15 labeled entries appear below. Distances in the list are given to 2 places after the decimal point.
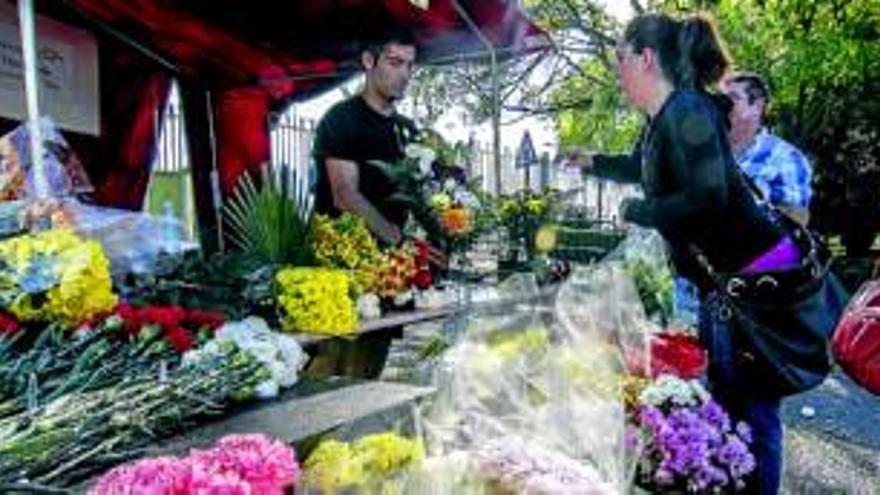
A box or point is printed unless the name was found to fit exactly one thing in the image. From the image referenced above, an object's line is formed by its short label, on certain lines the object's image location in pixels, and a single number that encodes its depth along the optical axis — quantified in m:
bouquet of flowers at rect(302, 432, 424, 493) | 1.28
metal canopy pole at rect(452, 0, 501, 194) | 4.45
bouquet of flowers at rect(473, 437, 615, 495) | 1.25
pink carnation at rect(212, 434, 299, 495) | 1.15
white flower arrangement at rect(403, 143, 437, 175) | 3.61
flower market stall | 1.35
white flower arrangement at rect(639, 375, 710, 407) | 2.44
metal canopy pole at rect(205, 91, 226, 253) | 5.20
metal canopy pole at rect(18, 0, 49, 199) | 2.57
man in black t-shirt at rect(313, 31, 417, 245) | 3.69
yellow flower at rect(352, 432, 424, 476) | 1.30
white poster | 4.12
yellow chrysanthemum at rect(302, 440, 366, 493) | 1.28
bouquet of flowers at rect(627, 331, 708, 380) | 2.59
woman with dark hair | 2.78
